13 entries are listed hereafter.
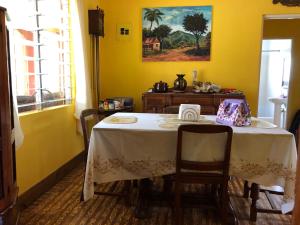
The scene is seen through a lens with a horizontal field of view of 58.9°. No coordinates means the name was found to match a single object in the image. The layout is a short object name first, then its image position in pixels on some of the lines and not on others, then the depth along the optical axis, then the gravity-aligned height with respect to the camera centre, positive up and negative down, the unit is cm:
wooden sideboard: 376 -30
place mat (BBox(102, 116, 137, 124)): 242 -39
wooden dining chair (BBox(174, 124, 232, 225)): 193 -65
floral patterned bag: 224 -29
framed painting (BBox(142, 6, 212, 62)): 407 +71
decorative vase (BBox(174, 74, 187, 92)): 400 -6
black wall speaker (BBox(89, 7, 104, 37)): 379 +81
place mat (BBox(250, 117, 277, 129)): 226 -38
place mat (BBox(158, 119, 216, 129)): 222 -39
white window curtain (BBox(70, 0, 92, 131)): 327 +26
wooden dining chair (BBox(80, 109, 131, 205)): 246 -50
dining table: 201 -58
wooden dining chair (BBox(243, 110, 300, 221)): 221 -110
